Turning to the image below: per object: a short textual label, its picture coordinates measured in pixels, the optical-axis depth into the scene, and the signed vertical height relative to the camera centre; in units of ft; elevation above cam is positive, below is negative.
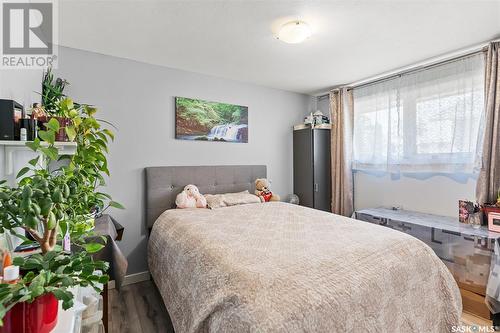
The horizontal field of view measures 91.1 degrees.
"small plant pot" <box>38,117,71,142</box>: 5.00 +0.90
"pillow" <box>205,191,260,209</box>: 9.39 -1.26
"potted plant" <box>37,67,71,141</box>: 5.09 +1.74
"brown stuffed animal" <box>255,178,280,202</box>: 10.91 -1.06
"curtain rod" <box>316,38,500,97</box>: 8.00 +3.89
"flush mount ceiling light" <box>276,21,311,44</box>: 6.51 +3.67
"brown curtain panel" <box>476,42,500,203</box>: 7.47 +1.04
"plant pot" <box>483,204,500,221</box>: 7.27 -1.29
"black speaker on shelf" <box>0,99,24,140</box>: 4.05 +0.83
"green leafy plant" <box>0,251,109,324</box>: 2.06 -1.03
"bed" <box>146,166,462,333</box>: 3.66 -1.96
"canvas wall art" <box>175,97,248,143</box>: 9.93 +2.04
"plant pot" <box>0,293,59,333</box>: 2.19 -1.36
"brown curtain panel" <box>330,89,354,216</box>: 11.83 +0.74
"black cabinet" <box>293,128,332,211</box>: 12.10 +0.01
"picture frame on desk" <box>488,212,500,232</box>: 7.14 -1.64
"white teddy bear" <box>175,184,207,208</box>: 9.04 -1.15
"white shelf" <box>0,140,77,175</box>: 4.13 +0.40
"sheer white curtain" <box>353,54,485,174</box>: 8.24 +1.79
